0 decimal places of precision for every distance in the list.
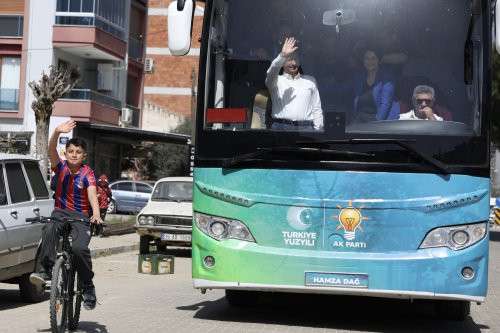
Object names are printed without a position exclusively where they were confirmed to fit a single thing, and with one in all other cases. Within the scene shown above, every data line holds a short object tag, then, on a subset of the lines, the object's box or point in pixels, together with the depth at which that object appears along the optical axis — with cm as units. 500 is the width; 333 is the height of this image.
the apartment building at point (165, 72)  6688
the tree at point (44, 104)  2597
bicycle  833
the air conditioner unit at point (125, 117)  4703
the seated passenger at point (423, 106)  940
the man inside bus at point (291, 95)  952
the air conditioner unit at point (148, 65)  5253
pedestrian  2638
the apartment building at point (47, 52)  4222
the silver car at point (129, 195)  4047
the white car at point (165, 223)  2016
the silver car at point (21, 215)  1077
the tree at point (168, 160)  5444
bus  918
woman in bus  941
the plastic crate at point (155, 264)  1653
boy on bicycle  869
